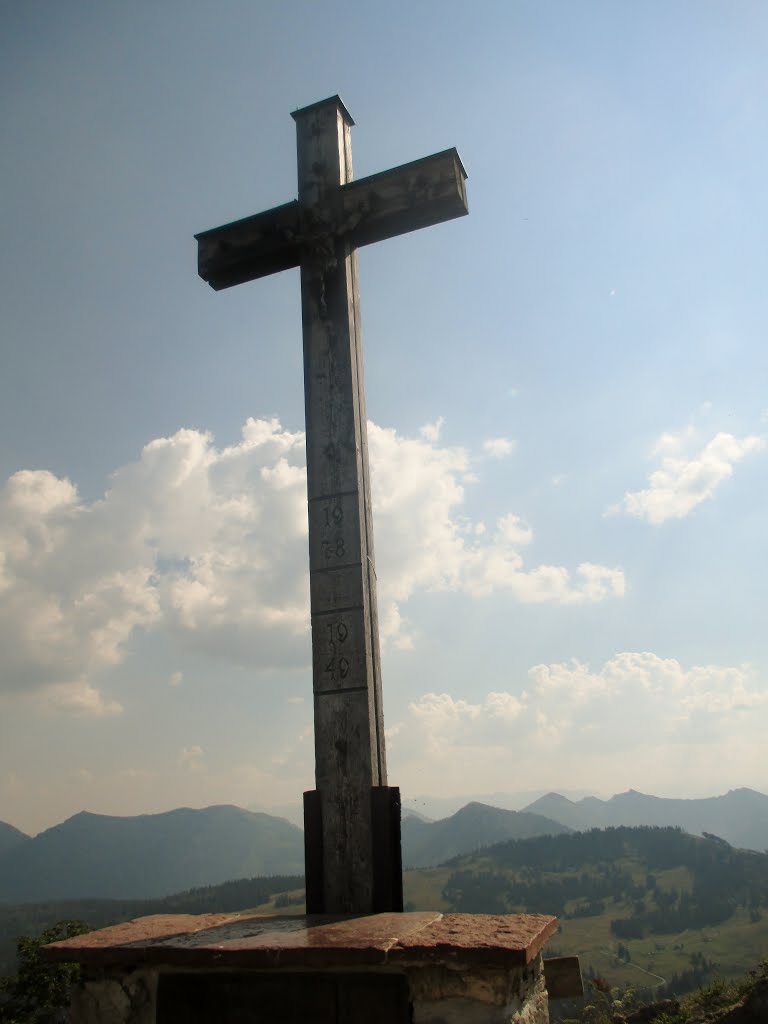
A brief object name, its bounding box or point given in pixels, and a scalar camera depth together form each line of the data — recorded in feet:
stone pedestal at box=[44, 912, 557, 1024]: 9.89
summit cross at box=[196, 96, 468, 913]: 13.75
